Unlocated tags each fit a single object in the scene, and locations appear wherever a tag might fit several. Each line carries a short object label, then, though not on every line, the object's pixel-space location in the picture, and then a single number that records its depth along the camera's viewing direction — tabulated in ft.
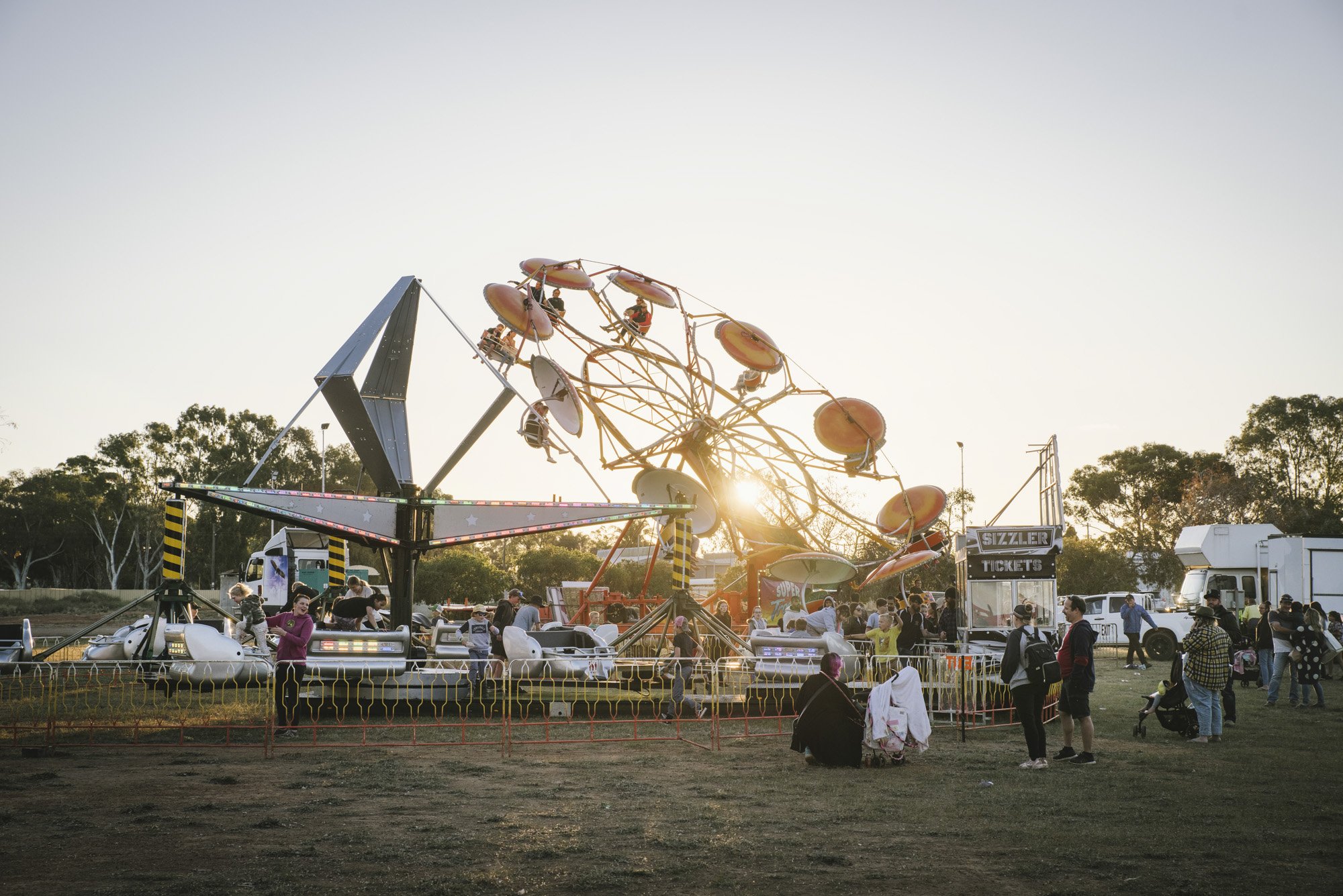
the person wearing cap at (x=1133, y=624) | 81.66
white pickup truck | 89.51
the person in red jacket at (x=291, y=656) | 38.91
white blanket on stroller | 34.40
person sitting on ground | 34.09
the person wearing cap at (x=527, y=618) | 55.11
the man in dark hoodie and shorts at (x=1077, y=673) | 34.04
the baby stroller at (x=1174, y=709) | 41.57
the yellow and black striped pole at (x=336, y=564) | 77.71
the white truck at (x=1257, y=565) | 84.17
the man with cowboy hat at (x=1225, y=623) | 43.57
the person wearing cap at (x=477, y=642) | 45.21
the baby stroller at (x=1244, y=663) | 55.83
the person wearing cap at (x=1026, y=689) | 33.37
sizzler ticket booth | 69.51
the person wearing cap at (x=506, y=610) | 53.88
